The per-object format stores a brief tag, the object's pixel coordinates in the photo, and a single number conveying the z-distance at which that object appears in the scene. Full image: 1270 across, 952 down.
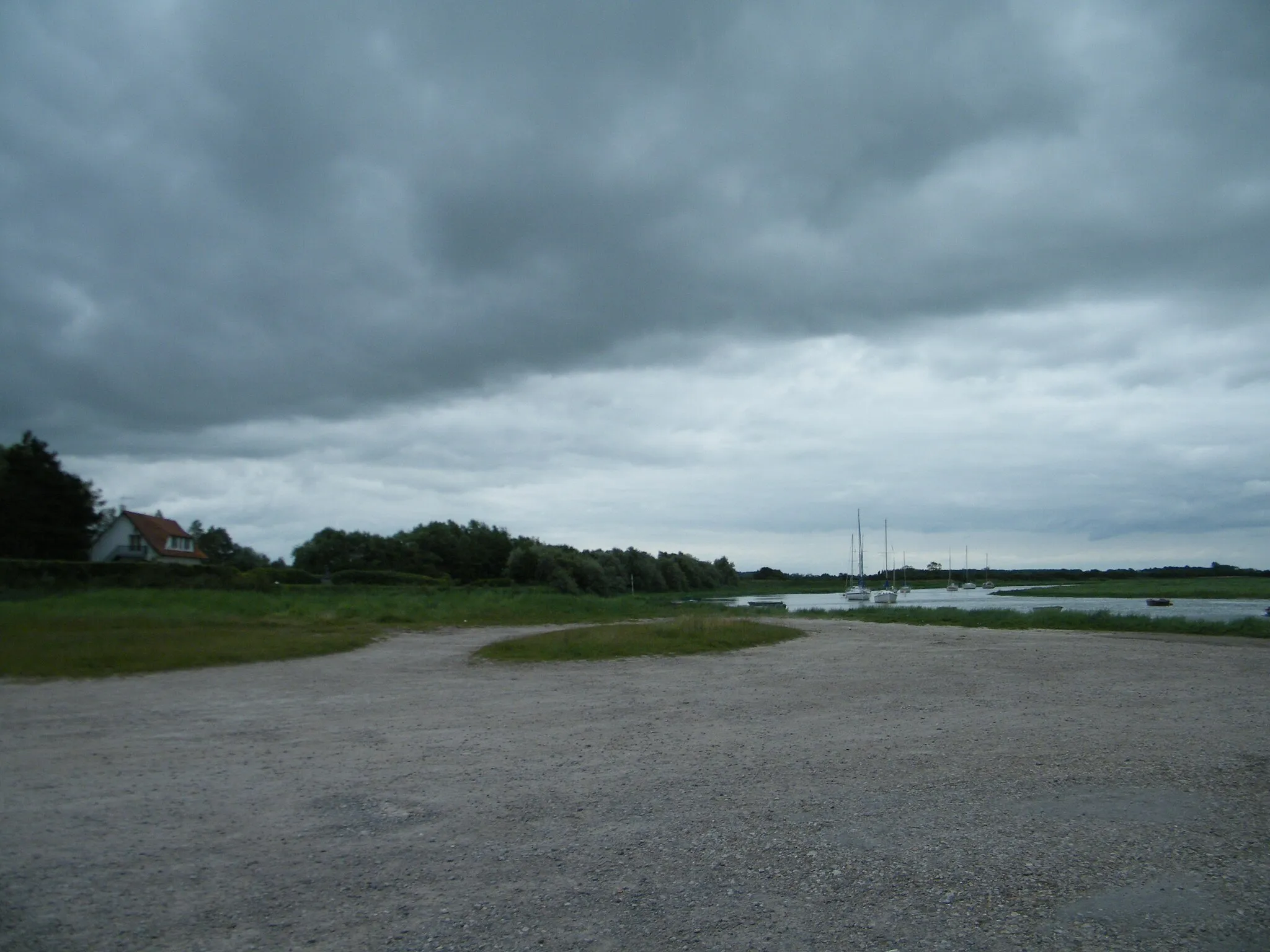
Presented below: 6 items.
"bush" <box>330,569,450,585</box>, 75.31
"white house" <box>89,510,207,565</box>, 78.38
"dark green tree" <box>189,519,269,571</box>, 104.43
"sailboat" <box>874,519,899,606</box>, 87.00
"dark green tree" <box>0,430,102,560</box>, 61.59
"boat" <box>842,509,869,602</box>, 85.38
